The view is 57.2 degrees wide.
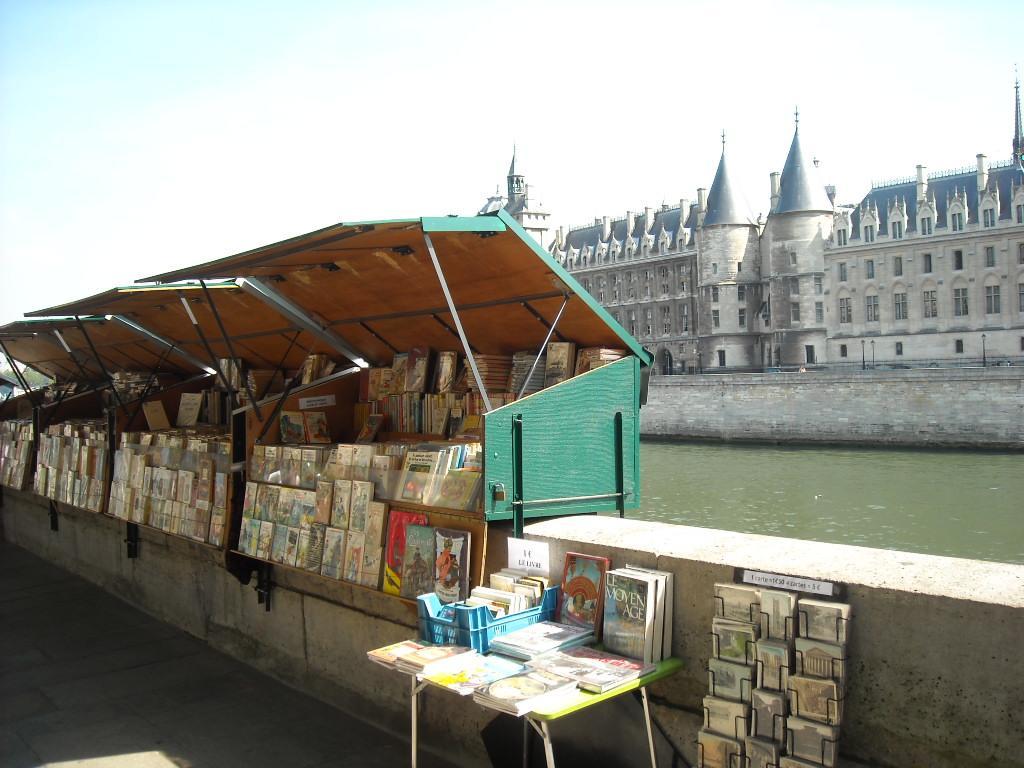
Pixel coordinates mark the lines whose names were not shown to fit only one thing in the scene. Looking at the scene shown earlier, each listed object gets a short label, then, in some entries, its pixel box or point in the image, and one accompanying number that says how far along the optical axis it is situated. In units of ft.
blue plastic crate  10.69
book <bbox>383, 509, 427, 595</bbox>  13.37
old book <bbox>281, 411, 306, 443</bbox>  18.48
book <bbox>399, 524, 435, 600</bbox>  12.92
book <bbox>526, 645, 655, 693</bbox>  9.39
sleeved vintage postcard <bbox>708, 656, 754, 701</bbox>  9.37
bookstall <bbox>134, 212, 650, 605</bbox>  12.83
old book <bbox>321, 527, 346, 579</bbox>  14.49
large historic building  165.99
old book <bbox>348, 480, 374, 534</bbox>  14.19
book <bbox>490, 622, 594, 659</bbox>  10.35
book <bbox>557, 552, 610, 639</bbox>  11.03
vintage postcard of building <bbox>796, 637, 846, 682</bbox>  8.83
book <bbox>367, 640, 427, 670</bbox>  10.49
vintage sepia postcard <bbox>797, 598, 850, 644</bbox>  8.86
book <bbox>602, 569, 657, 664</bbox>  10.22
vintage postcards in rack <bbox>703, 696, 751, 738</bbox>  9.36
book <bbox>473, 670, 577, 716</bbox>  8.79
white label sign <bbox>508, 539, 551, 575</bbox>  11.96
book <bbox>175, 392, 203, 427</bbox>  25.77
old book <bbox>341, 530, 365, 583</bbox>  14.11
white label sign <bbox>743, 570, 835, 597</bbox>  9.14
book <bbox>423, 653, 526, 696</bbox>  9.45
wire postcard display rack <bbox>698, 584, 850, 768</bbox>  8.88
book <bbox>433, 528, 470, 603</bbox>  12.41
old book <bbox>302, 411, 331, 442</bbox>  19.07
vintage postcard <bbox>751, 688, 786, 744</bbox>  9.10
